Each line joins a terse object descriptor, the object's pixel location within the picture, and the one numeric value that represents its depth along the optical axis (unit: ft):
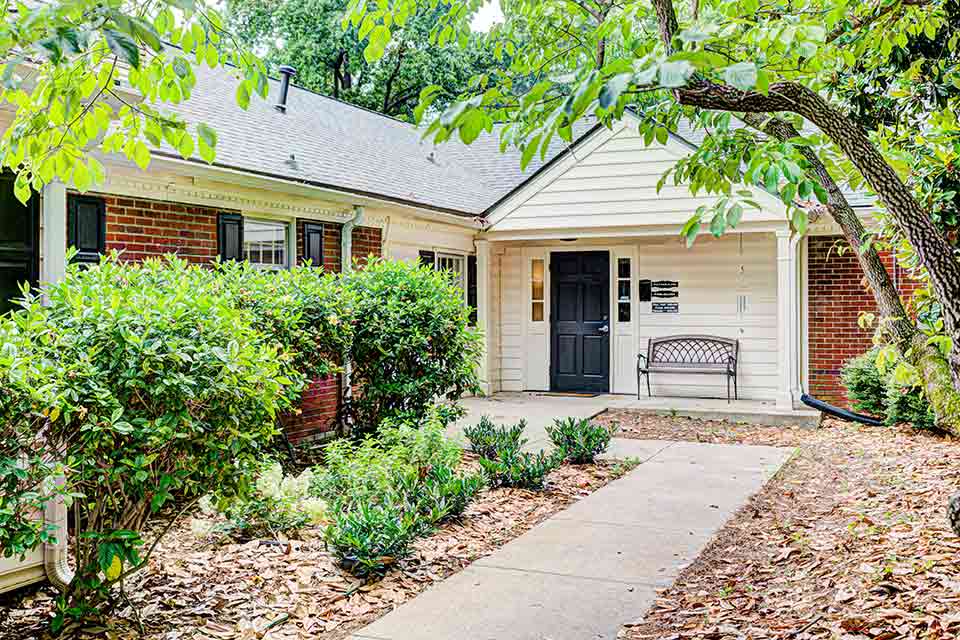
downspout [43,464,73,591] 14.14
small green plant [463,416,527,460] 24.41
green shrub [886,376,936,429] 28.91
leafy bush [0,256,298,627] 11.55
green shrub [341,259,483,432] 26.07
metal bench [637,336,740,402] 40.29
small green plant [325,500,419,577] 15.08
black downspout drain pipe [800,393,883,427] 32.40
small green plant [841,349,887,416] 32.71
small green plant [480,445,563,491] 22.22
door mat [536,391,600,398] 43.11
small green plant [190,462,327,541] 17.54
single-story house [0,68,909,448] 28.50
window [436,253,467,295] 41.04
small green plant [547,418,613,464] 25.29
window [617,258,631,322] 43.04
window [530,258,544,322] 44.80
